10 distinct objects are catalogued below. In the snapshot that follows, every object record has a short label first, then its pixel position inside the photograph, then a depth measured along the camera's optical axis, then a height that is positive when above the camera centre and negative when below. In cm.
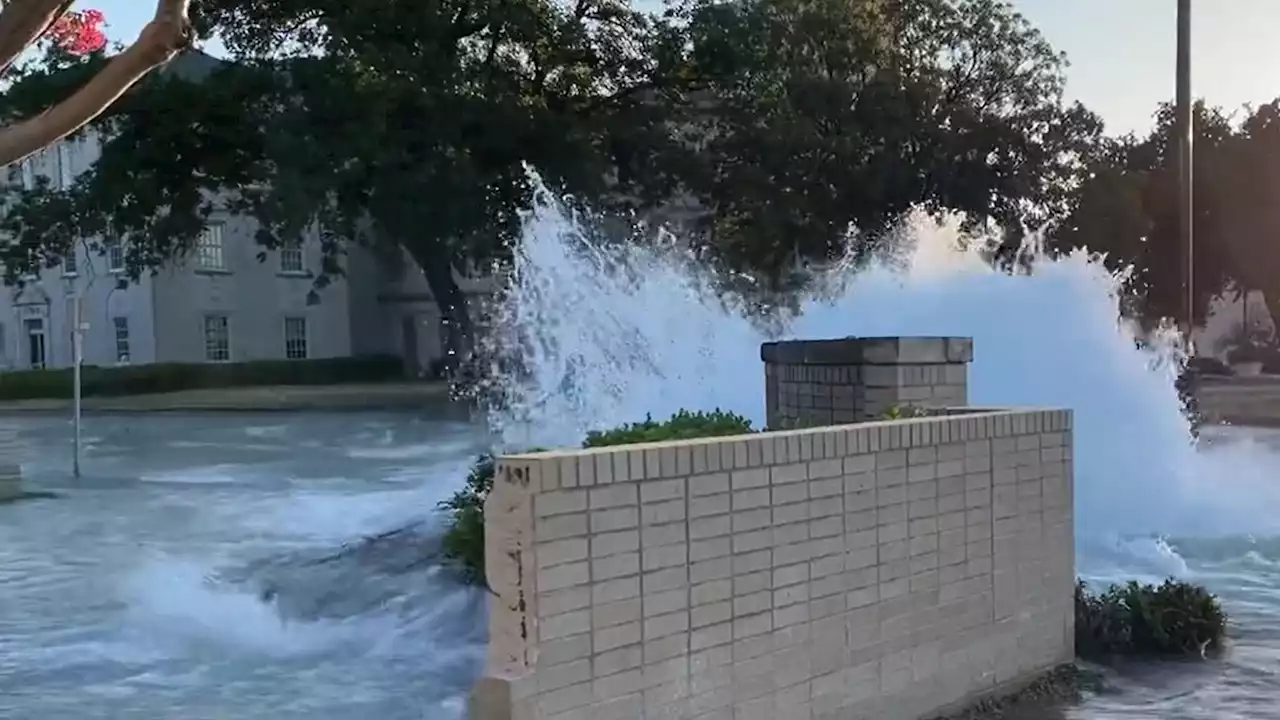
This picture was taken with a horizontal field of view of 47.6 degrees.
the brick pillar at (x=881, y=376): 782 -37
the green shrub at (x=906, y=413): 678 -50
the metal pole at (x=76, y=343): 1986 -25
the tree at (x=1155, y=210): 3291 +243
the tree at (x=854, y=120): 2950 +397
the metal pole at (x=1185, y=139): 1597 +192
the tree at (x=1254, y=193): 4538 +336
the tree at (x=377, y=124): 2812 +394
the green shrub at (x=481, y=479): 688 -110
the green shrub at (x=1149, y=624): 736 -164
